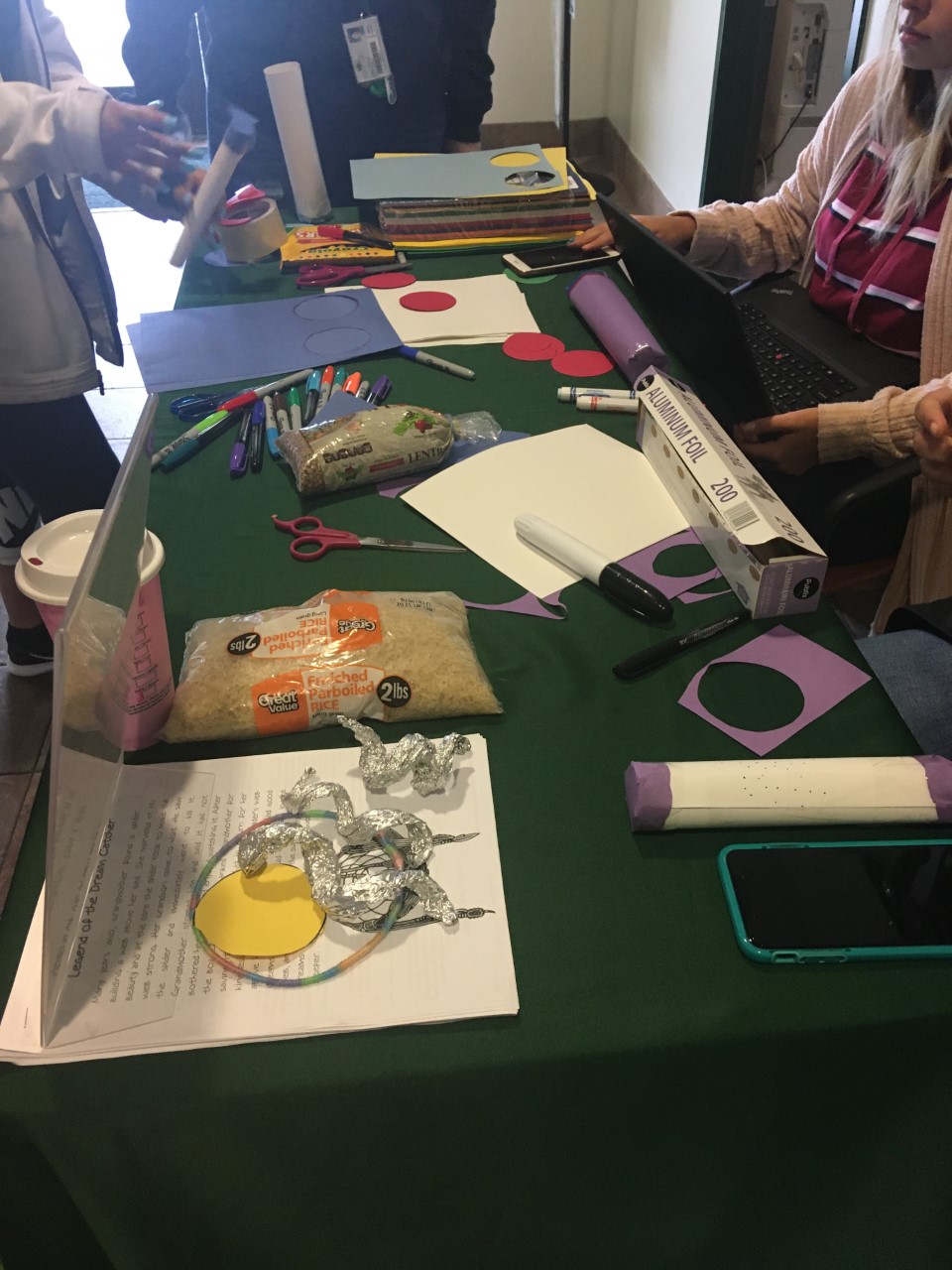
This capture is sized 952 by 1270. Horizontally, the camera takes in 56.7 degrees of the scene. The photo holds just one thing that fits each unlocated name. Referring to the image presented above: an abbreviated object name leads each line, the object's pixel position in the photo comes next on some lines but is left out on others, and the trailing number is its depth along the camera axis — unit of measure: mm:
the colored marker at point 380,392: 1190
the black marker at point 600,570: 844
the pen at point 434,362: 1268
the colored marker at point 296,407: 1133
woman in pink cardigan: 1215
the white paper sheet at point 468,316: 1364
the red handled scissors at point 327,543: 945
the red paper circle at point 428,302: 1431
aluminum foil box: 822
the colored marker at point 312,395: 1158
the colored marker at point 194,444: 1090
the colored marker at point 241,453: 1071
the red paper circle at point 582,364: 1274
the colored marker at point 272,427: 1101
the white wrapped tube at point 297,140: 1622
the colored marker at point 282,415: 1131
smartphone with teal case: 574
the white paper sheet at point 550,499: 942
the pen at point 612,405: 1169
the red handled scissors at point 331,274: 1521
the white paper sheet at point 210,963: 542
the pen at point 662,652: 790
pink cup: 618
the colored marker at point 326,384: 1182
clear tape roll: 1568
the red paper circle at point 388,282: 1506
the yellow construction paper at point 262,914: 584
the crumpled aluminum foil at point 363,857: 595
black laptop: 1091
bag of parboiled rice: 720
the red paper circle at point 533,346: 1314
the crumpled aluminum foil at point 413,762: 675
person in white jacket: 1154
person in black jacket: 1779
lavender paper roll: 1232
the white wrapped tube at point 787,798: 646
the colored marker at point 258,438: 1088
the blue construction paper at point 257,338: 1274
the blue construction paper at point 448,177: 1646
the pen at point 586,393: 1179
